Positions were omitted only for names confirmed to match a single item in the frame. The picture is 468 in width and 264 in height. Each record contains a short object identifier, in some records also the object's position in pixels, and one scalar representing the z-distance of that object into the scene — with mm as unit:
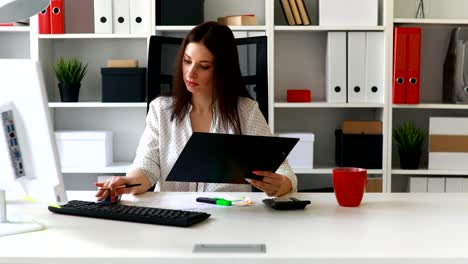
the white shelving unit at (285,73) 3584
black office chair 2451
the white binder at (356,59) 3348
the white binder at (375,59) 3357
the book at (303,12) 3404
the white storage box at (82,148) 3420
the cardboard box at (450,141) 3373
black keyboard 1461
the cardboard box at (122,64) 3453
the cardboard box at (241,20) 3374
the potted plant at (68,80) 3477
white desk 1197
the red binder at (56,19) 3396
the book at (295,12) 3398
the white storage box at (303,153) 3375
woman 2191
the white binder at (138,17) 3400
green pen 1704
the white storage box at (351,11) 3359
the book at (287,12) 3398
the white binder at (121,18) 3404
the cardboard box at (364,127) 3395
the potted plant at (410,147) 3408
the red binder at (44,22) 3404
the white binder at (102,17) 3389
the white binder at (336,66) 3348
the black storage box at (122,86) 3436
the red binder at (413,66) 3285
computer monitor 1240
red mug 1686
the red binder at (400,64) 3277
